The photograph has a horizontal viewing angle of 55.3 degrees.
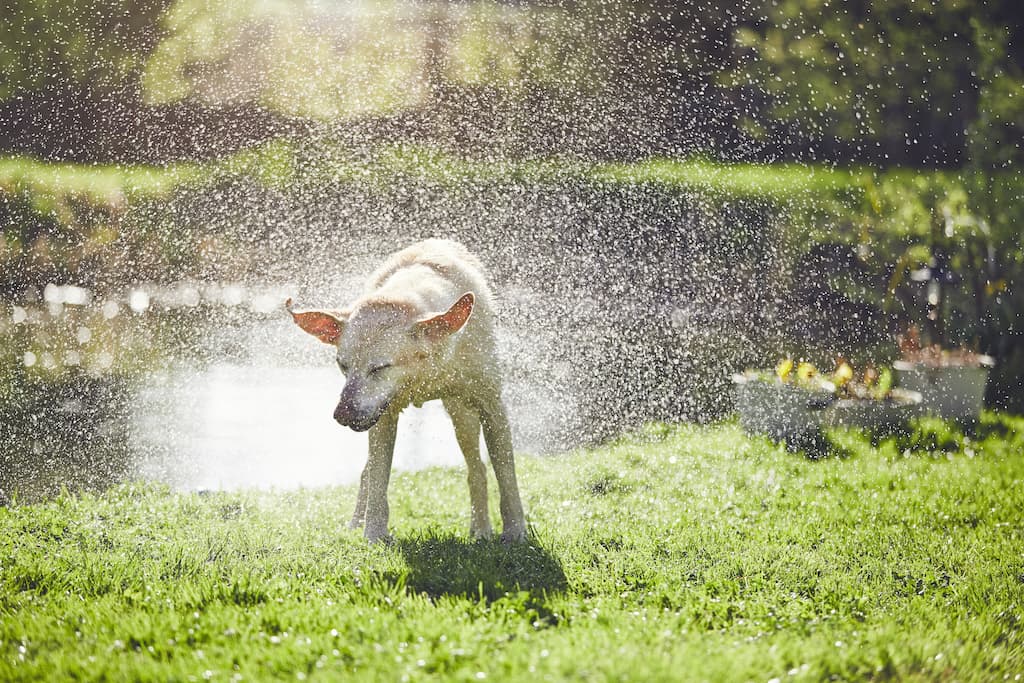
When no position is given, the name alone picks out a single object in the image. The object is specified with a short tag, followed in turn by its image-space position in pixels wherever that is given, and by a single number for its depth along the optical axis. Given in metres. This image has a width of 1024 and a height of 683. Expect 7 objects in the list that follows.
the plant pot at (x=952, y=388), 9.55
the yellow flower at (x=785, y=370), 9.05
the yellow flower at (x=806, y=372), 8.98
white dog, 4.54
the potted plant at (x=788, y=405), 8.76
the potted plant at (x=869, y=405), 8.99
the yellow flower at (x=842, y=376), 9.30
